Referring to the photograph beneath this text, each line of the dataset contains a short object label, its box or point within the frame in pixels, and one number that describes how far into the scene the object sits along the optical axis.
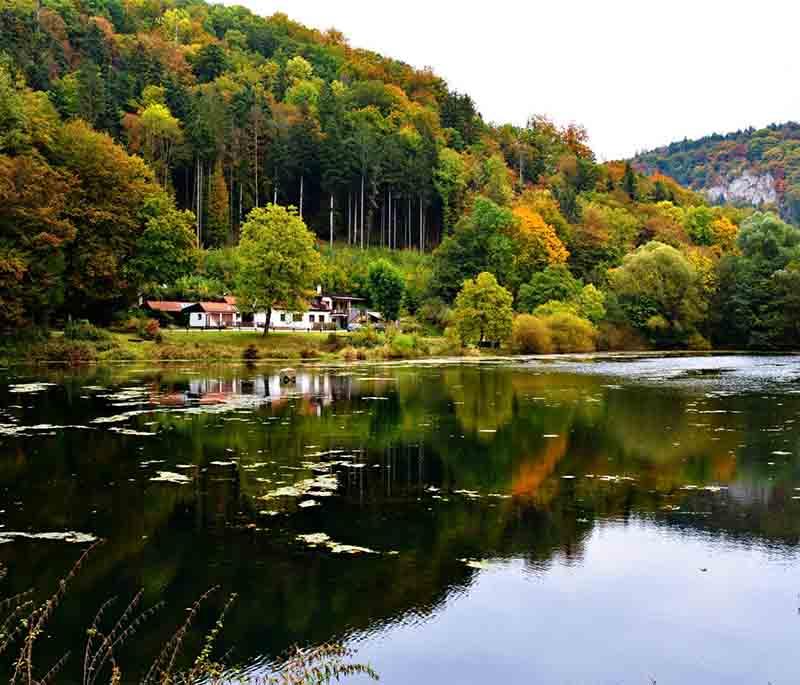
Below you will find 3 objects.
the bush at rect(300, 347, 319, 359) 59.37
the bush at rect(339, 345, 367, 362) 59.19
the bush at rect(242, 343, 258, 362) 56.81
